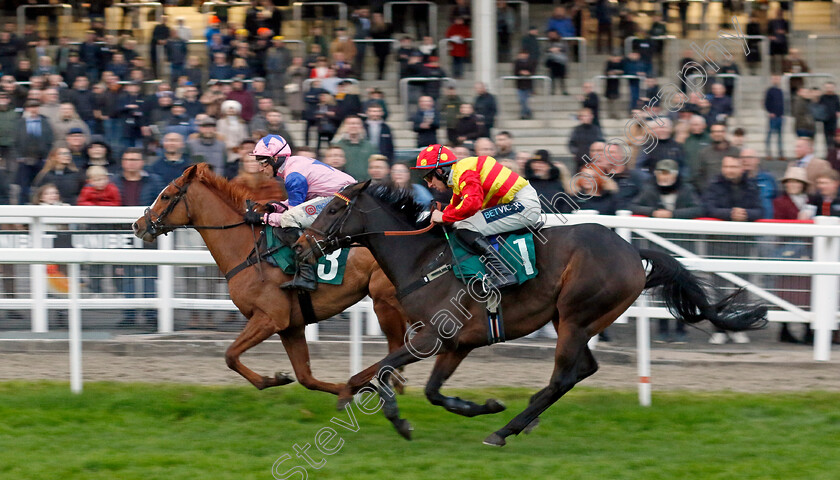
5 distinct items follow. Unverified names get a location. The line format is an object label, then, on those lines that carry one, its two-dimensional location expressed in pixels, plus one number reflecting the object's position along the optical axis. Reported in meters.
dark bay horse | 10.91
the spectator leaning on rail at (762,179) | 16.39
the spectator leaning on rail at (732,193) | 15.95
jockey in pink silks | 12.11
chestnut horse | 12.07
